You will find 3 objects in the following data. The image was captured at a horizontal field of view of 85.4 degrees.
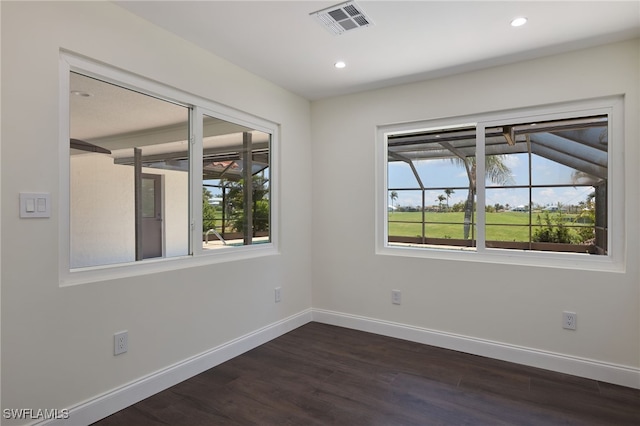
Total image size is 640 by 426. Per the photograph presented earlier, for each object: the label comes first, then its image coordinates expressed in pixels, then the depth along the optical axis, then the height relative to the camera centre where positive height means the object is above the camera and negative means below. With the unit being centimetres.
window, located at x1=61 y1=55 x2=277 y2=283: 211 +27
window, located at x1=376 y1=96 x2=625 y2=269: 266 +43
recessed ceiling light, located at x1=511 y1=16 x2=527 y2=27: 230 +128
